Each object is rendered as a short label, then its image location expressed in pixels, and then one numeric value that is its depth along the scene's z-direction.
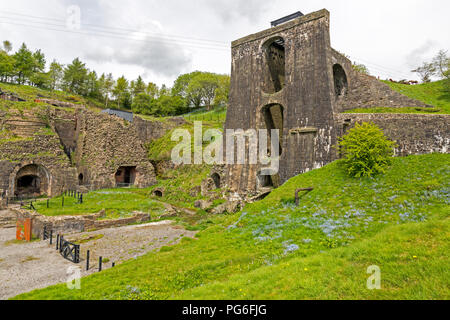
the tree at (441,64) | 29.87
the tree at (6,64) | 52.25
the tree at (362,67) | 43.03
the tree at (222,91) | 63.22
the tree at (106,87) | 72.25
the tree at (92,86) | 70.00
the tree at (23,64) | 58.81
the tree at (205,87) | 66.69
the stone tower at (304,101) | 15.98
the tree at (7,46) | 63.77
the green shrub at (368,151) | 13.99
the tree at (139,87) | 74.81
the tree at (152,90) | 74.99
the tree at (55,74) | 64.11
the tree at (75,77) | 66.69
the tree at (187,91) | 69.53
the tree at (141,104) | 67.69
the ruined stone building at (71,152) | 25.24
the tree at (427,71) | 31.74
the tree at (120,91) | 72.94
